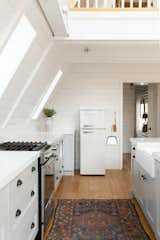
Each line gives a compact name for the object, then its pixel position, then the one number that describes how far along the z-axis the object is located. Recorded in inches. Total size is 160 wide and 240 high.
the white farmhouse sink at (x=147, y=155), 72.1
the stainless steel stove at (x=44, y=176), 69.9
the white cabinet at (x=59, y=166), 121.1
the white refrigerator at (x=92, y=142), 156.8
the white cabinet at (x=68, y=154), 157.2
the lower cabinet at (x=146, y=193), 70.3
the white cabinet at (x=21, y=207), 41.6
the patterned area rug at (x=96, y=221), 77.4
